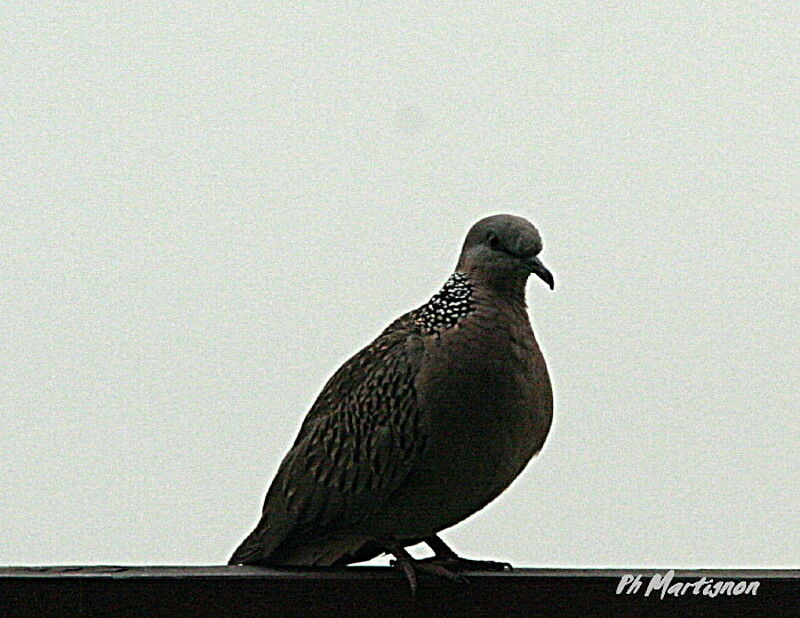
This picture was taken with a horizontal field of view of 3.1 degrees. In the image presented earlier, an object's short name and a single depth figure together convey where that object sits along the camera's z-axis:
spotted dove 6.52
